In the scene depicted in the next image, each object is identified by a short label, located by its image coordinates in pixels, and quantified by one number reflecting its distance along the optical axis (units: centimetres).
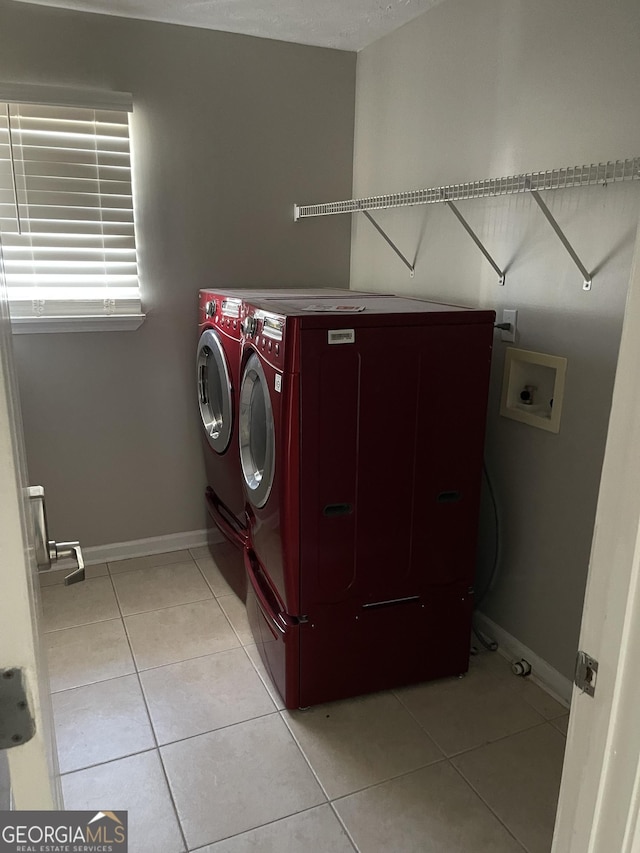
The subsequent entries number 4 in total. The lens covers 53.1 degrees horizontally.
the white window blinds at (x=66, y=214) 245
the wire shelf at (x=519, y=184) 147
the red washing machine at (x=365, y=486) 177
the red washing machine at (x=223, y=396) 235
